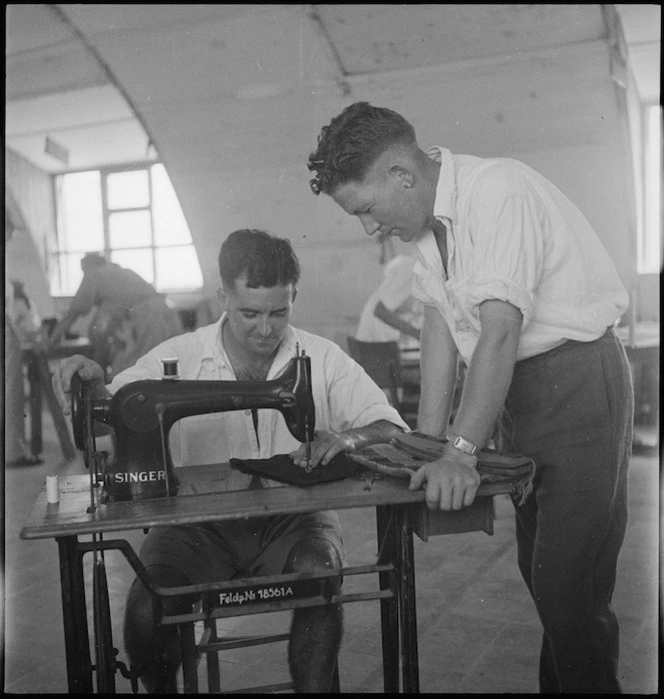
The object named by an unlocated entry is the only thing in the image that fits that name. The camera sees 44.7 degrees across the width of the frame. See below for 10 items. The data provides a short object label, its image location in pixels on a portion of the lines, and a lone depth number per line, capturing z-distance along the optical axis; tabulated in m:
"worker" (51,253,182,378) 2.82
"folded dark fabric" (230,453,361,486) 1.86
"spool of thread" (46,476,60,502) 1.80
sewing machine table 1.66
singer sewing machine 1.82
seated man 1.93
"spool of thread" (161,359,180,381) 1.90
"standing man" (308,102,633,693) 1.84
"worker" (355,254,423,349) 2.97
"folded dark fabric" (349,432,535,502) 1.76
